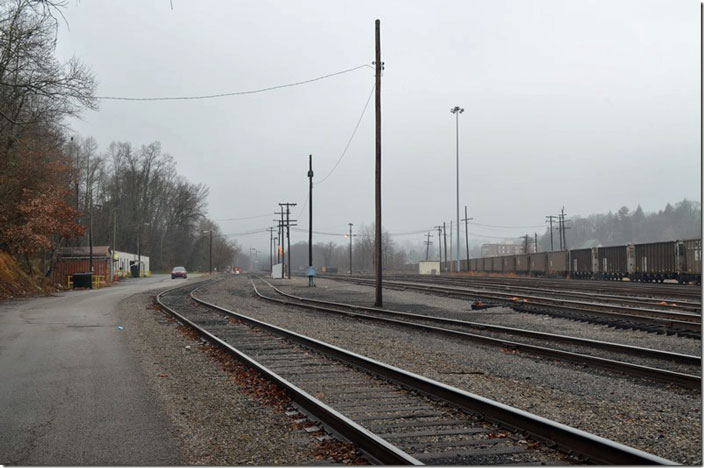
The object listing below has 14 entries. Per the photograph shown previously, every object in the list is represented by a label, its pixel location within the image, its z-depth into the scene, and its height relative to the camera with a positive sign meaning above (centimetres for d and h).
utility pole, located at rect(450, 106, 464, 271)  6089 +1257
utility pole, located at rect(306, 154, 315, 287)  4611 +400
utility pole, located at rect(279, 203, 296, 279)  7830 +520
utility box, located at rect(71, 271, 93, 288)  4297 -189
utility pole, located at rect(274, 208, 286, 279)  8632 +463
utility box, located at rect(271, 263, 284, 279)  6475 -203
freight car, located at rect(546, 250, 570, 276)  5441 -114
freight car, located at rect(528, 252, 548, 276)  5900 -125
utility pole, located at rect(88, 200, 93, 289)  4928 +13
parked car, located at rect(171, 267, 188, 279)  6812 -227
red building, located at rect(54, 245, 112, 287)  4769 -89
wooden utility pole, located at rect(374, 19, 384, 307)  2272 +498
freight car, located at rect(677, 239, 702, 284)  3616 -68
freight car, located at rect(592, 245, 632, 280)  4469 -96
